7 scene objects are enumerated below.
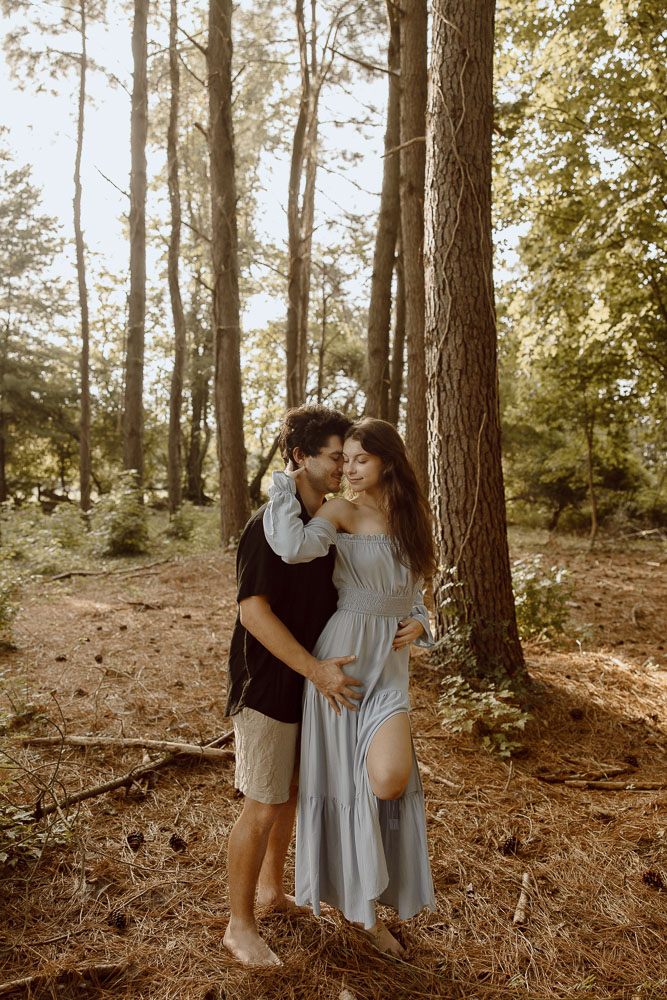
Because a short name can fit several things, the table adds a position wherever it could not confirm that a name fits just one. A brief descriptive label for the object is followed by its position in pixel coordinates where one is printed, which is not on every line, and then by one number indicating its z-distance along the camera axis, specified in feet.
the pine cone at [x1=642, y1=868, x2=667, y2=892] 8.84
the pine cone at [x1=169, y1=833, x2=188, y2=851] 9.82
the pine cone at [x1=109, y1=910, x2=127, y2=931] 8.08
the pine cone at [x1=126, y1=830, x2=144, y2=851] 9.69
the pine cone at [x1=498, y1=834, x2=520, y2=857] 9.84
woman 7.29
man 7.48
